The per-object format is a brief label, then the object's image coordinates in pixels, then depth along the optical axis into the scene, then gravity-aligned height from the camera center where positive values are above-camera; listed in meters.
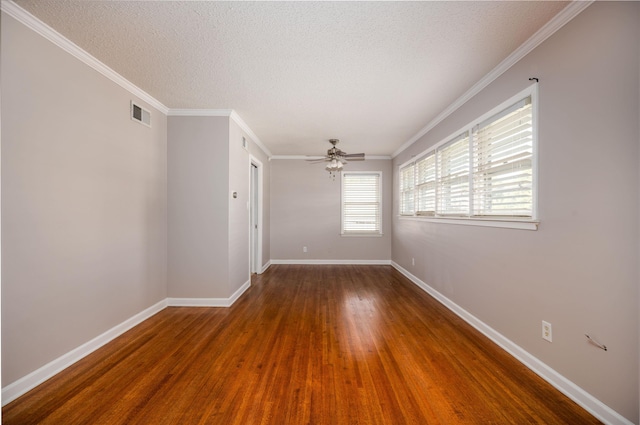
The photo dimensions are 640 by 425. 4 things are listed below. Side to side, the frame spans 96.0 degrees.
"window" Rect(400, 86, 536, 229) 2.32 +0.46
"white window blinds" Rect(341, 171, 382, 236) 6.68 +0.26
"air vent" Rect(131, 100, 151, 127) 3.10 +1.09
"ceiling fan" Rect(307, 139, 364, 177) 4.85 +0.92
